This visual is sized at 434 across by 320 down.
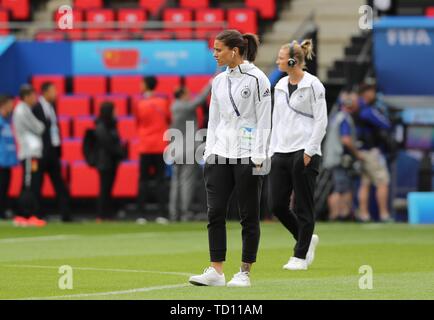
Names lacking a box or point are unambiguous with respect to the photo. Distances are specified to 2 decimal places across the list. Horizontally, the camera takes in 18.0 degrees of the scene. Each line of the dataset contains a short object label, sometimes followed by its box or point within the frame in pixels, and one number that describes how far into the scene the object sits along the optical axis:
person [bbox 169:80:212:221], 23.08
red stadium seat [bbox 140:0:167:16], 30.52
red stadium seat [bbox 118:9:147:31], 29.45
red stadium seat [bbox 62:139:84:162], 25.44
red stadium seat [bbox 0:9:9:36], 30.19
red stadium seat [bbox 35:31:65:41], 27.70
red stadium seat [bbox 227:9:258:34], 28.04
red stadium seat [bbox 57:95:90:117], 26.39
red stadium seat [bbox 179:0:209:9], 29.69
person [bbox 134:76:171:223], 23.05
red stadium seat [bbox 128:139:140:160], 25.55
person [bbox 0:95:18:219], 23.62
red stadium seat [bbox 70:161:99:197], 24.88
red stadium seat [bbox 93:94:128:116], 26.36
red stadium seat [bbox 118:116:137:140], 25.92
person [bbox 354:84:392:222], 23.28
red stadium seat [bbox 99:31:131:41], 27.03
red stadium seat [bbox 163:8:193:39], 27.84
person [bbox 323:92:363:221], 23.14
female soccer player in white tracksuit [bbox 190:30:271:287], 11.40
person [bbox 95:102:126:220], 23.38
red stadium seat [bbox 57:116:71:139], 26.05
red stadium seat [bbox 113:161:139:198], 24.72
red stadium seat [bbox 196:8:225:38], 28.48
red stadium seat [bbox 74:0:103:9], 30.61
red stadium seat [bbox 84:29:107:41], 27.48
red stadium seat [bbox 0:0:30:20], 30.80
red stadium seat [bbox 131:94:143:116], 26.34
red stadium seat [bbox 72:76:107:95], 26.94
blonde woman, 13.36
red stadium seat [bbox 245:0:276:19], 28.78
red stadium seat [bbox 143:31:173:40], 27.14
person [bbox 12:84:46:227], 22.03
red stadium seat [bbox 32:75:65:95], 26.84
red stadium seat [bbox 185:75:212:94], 26.25
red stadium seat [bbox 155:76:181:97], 26.44
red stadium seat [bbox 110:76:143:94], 26.77
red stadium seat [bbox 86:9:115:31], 29.45
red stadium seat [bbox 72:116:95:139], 26.00
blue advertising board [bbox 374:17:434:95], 25.00
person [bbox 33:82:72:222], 22.23
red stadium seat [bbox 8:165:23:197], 24.95
